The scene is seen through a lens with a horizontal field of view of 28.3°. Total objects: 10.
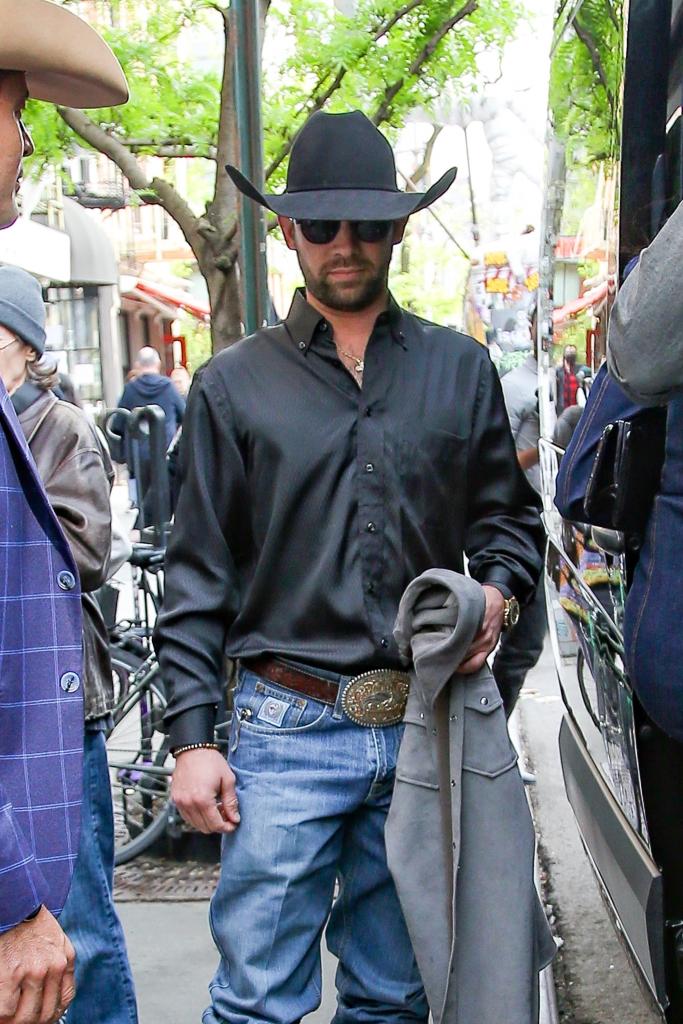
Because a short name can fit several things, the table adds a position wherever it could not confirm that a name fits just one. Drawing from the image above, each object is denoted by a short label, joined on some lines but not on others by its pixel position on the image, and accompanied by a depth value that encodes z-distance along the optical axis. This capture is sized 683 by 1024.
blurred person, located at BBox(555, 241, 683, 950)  1.91
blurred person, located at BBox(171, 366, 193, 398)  22.78
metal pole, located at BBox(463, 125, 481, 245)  22.57
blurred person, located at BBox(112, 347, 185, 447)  14.17
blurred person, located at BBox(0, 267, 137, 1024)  3.21
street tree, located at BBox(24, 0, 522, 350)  5.20
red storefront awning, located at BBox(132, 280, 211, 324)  34.53
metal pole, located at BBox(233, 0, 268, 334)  4.18
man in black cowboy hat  2.66
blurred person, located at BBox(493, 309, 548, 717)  5.54
